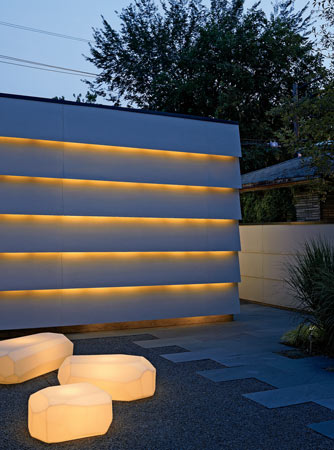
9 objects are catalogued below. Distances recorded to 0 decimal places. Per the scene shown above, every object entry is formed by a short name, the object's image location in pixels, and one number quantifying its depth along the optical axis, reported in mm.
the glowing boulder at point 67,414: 3346
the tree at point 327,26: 8086
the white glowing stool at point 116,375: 4344
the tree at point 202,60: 21438
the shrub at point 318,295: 5703
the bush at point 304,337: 6225
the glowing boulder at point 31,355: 4801
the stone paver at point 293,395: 4279
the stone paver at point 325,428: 3568
